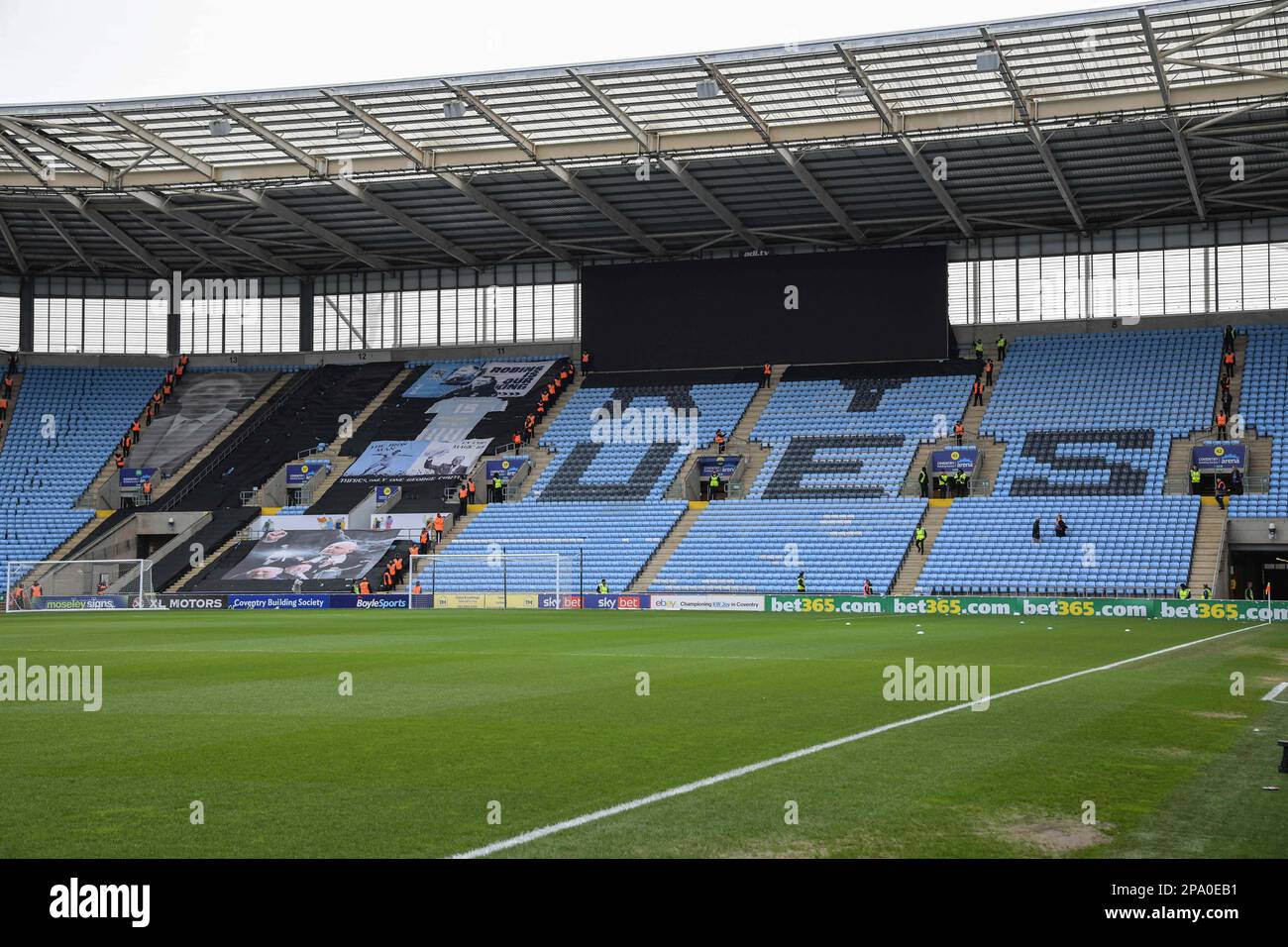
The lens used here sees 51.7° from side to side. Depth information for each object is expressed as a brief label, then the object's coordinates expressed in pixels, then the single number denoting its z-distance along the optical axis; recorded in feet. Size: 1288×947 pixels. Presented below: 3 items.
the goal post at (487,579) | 164.66
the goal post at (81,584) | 172.65
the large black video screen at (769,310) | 199.72
